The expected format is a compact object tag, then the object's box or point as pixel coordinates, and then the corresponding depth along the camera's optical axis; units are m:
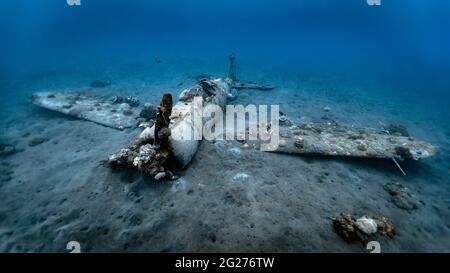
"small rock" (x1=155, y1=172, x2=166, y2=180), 6.14
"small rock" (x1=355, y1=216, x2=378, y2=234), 5.15
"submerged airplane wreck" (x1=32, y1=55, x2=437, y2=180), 6.34
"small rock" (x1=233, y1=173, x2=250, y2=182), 6.60
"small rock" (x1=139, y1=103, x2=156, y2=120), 11.46
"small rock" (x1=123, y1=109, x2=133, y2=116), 12.09
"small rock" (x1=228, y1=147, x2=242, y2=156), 7.84
